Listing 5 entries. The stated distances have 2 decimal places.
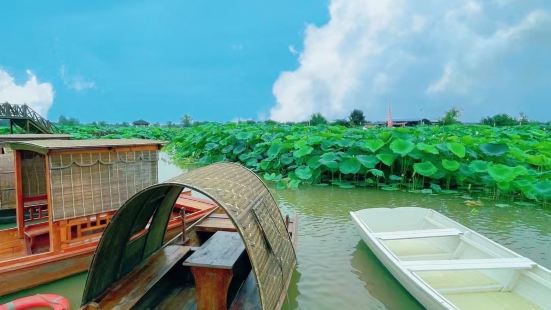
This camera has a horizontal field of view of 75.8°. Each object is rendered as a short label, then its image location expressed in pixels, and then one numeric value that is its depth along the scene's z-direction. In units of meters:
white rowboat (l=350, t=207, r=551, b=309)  3.36
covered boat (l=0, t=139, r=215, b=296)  3.89
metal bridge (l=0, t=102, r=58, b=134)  14.61
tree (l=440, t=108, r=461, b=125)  31.72
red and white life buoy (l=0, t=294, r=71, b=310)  2.89
